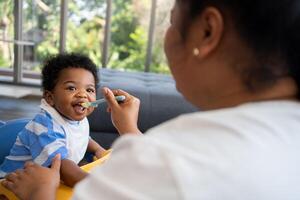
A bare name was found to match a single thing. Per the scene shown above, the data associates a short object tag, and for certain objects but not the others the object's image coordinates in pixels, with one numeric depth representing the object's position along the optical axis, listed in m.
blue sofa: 1.96
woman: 0.34
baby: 1.04
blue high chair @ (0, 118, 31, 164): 1.40
